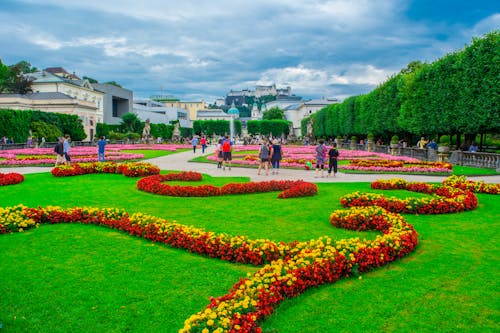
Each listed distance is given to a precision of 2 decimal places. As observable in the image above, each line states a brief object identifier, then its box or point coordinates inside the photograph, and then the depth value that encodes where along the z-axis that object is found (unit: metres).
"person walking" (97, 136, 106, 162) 24.95
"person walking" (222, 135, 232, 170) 21.39
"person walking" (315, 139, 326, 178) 18.14
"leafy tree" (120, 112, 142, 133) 81.07
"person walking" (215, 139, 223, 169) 22.78
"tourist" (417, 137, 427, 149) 34.63
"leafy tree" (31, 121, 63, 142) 50.25
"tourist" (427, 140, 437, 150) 30.33
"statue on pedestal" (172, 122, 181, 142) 74.81
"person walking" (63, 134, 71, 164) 22.38
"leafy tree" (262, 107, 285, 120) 142.38
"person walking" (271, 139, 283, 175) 20.44
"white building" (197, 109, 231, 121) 160.38
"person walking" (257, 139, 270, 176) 19.16
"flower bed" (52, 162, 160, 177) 17.72
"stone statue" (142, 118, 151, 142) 63.45
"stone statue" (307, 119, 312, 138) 71.12
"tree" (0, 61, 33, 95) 74.75
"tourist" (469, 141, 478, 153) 29.73
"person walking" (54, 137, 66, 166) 21.59
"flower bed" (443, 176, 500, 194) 13.40
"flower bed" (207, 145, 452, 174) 20.45
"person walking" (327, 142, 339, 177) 18.11
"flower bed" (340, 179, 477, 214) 10.12
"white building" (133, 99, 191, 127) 108.02
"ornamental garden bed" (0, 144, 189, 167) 24.48
